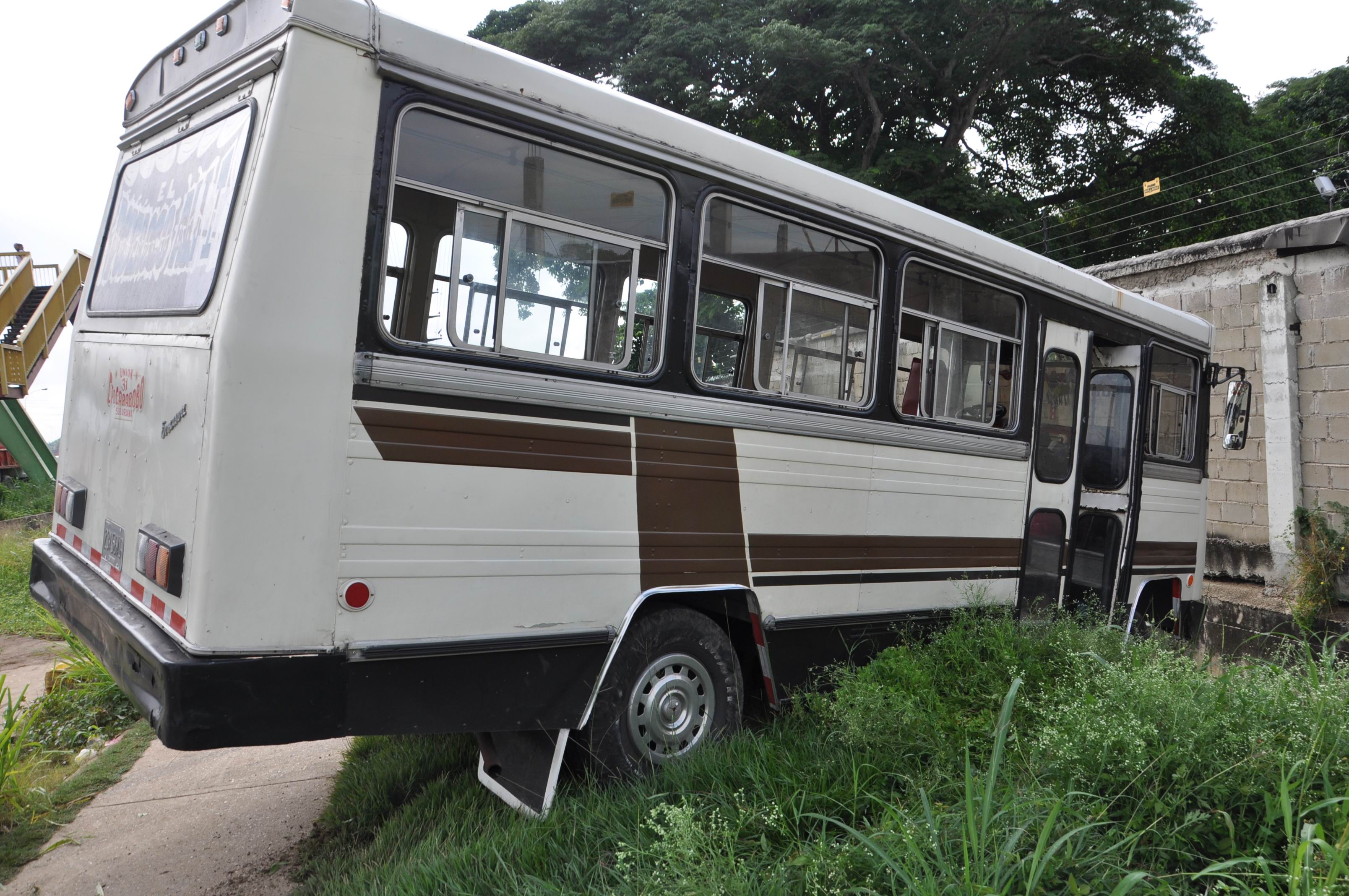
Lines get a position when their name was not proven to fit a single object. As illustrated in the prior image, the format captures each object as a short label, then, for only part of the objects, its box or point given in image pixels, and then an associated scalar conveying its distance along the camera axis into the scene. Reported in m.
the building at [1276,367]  9.20
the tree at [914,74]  20.64
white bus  2.89
